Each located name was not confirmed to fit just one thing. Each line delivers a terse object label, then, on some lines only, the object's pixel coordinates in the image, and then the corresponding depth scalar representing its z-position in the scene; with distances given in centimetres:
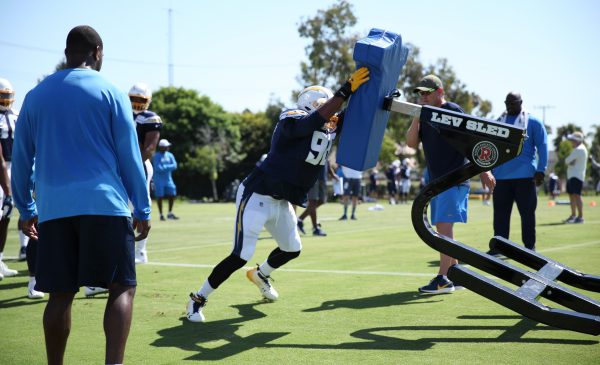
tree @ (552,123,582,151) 10056
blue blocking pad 536
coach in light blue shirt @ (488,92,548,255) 1037
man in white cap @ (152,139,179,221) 2123
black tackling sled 494
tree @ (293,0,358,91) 5344
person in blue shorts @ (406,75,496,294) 745
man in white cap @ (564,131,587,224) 1769
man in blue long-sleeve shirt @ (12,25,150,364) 396
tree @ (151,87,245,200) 5612
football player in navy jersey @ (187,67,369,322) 619
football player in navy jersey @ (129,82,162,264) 826
